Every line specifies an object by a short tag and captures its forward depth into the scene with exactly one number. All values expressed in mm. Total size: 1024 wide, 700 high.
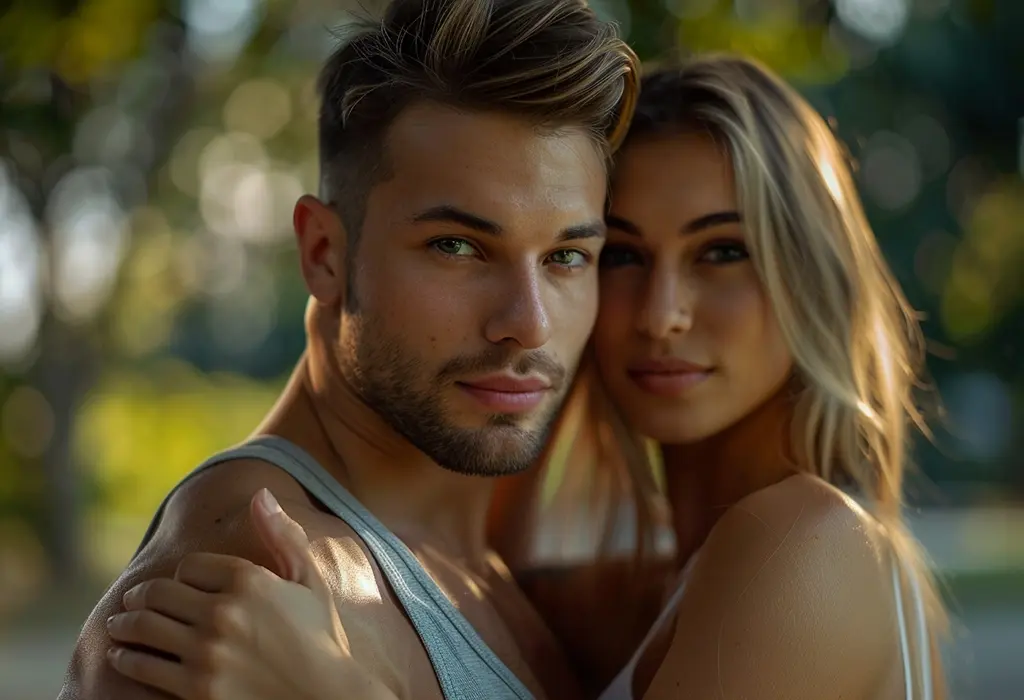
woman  2234
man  2199
